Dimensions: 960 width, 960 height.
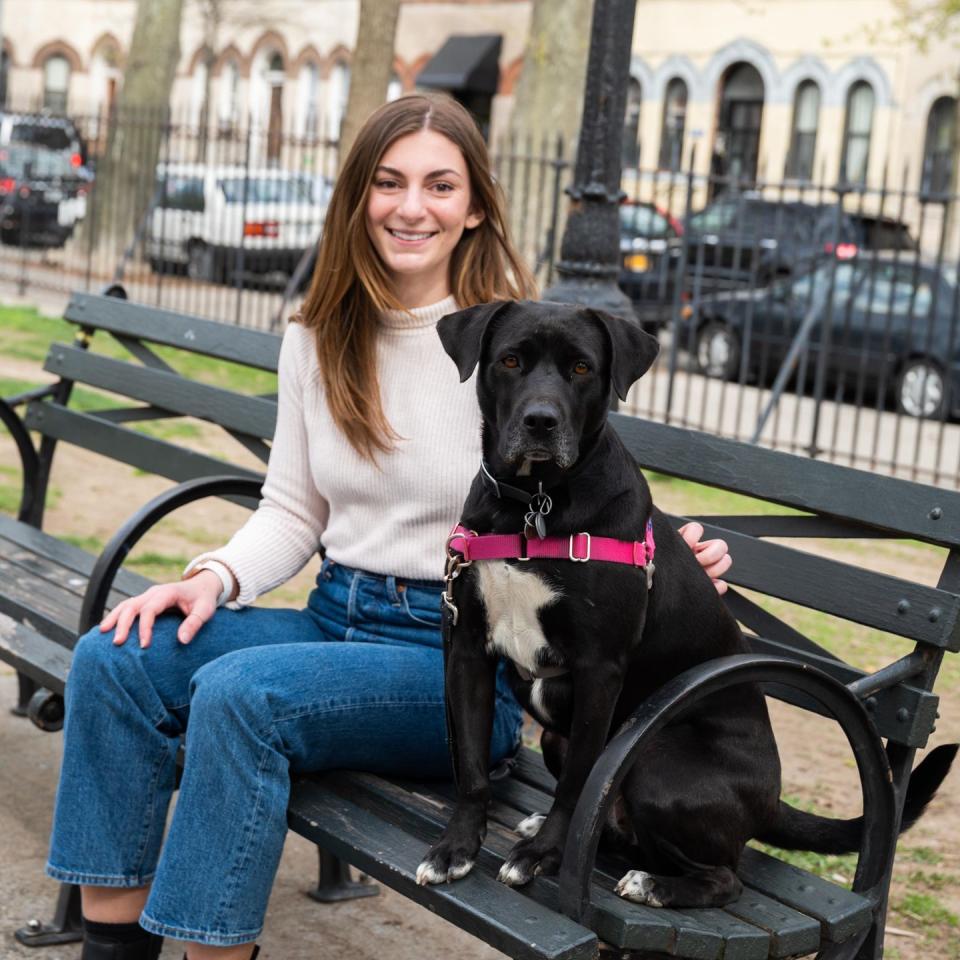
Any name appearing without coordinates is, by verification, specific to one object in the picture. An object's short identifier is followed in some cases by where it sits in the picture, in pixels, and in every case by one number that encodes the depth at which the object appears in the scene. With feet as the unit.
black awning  111.65
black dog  8.34
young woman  8.88
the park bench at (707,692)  7.92
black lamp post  18.17
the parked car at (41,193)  70.85
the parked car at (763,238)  45.06
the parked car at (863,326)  41.68
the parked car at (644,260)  50.04
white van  55.36
